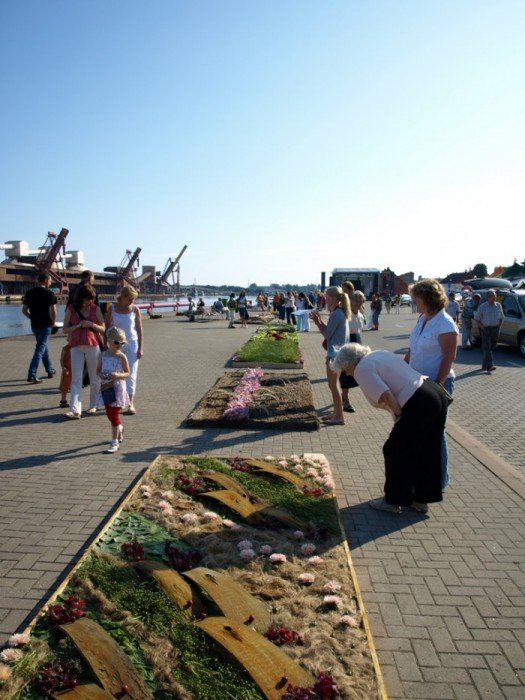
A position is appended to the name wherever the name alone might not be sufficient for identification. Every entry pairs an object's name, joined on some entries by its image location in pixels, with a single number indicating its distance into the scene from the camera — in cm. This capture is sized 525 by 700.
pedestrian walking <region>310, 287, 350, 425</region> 704
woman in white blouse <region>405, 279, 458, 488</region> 439
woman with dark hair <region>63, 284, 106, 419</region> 728
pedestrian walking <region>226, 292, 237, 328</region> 2617
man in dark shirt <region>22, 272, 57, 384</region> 942
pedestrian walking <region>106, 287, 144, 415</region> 726
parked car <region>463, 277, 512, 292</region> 2403
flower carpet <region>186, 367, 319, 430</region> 700
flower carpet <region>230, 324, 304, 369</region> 1186
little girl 571
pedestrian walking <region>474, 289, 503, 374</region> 1192
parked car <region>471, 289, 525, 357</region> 1488
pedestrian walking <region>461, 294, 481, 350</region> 1619
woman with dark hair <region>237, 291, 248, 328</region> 2688
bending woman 395
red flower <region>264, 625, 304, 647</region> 264
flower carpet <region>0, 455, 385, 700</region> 234
